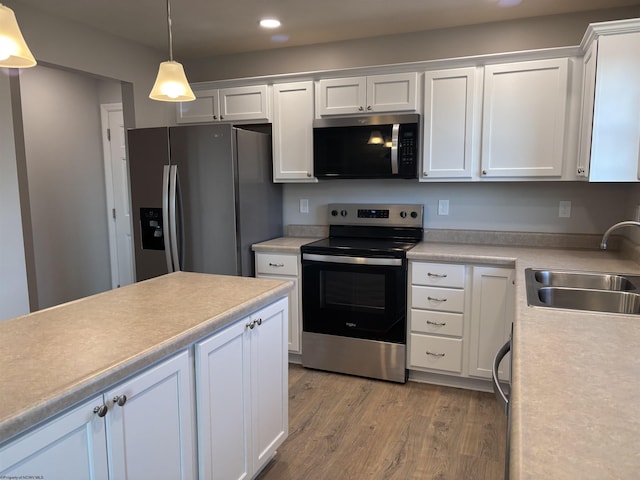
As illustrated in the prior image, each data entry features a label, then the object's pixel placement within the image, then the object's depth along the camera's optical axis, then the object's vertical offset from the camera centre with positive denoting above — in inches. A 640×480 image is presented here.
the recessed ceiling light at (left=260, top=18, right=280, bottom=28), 122.6 +44.2
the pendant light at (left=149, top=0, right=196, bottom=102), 80.6 +18.2
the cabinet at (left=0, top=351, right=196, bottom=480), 39.2 -24.9
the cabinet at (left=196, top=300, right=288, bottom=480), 61.8 -31.7
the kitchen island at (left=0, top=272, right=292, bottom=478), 40.0 -17.8
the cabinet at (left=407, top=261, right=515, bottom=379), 110.3 -32.7
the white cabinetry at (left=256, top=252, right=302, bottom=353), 130.1 -25.3
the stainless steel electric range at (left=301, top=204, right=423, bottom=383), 118.3 -31.6
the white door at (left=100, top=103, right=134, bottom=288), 179.3 -3.2
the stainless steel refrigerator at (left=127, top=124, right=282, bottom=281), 125.3 -3.2
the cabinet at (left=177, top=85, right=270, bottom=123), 140.0 +25.3
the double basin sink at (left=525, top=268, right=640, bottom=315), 73.4 -18.4
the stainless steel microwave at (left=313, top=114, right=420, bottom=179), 122.0 +10.7
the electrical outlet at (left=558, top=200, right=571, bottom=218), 121.3 -6.4
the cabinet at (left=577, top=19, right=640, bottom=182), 90.6 +16.9
